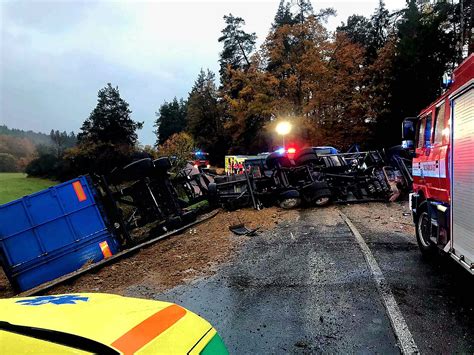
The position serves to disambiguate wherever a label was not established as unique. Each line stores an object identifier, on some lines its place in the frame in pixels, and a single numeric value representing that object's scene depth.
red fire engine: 3.60
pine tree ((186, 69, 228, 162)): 48.47
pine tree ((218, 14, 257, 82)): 43.97
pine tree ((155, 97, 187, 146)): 71.81
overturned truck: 11.29
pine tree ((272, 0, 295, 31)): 38.88
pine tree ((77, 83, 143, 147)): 32.12
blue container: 6.88
